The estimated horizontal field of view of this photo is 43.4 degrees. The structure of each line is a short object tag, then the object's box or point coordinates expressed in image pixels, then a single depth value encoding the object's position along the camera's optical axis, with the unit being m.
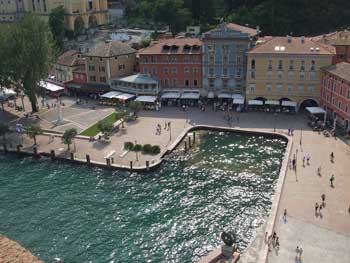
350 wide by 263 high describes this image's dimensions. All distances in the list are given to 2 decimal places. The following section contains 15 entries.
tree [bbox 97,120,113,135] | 66.38
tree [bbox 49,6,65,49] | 124.31
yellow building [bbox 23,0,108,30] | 131.50
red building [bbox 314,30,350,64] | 76.75
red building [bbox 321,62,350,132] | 65.25
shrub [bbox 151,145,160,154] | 62.16
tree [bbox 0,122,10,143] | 68.56
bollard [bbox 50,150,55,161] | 63.34
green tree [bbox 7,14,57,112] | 75.19
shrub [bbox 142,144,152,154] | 62.44
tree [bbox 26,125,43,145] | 66.19
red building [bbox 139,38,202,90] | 81.94
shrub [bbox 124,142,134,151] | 63.09
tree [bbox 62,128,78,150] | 63.47
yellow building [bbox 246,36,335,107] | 73.12
